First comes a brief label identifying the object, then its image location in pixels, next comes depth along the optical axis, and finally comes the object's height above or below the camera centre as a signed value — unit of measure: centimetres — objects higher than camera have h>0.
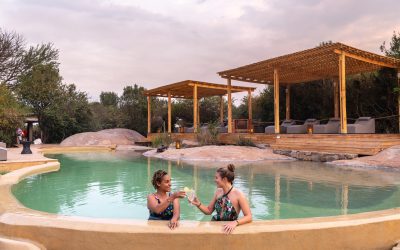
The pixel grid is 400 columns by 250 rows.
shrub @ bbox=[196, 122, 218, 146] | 1702 -43
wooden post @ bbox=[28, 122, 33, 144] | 2742 +0
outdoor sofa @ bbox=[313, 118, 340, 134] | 1492 -11
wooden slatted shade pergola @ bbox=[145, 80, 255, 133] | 1903 +230
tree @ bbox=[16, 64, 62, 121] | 2397 +287
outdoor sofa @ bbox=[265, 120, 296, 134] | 1656 -7
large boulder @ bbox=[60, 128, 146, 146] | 2215 -63
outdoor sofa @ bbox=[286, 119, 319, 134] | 1634 -15
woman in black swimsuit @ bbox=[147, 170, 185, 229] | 304 -67
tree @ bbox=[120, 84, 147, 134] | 2664 +145
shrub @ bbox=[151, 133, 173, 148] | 1905 -67
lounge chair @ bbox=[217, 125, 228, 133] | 1845 -11
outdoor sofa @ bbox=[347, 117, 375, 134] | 1302 -6
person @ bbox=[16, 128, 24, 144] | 1957 -16
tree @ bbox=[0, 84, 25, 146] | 1620 +68
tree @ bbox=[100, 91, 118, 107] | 5047 +453
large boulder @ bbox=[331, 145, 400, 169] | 982 -105
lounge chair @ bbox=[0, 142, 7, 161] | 1007 -68
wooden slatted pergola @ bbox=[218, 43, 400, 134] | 1277 +261
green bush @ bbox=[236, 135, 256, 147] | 1578 -70
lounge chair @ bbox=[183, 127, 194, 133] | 2077 -15
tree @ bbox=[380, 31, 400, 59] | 1633 +370
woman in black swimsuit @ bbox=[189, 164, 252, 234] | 310 -68
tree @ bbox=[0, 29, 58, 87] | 2440 +557
